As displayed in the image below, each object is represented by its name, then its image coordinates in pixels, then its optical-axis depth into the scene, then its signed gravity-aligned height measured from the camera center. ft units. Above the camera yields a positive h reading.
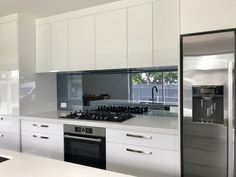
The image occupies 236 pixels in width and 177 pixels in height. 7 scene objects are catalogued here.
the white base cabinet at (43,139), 9.30 -2.32
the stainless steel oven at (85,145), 8.36 -2.32
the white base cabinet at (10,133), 10.43 -2.24
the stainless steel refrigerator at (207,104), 5.93 -0.55
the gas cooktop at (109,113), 9.02 -1.29
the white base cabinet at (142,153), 7.14 -2.29
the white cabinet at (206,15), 5.97 +1.85
